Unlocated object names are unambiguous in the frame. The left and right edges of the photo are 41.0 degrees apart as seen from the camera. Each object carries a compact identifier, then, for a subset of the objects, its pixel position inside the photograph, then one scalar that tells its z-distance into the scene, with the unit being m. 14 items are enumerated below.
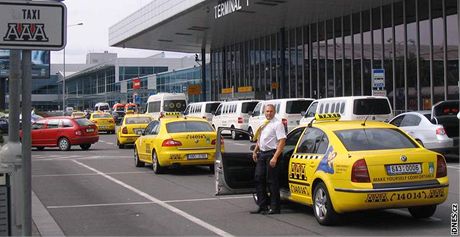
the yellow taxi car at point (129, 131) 27.17
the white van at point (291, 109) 27.73
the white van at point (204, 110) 37.72
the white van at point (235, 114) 32.25
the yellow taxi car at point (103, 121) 43.88
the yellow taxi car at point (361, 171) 8.02
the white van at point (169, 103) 42.97
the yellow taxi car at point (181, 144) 15.69
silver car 17.84
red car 26.77
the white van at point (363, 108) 21.58
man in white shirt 9.46
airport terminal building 32.69
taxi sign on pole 5.23
